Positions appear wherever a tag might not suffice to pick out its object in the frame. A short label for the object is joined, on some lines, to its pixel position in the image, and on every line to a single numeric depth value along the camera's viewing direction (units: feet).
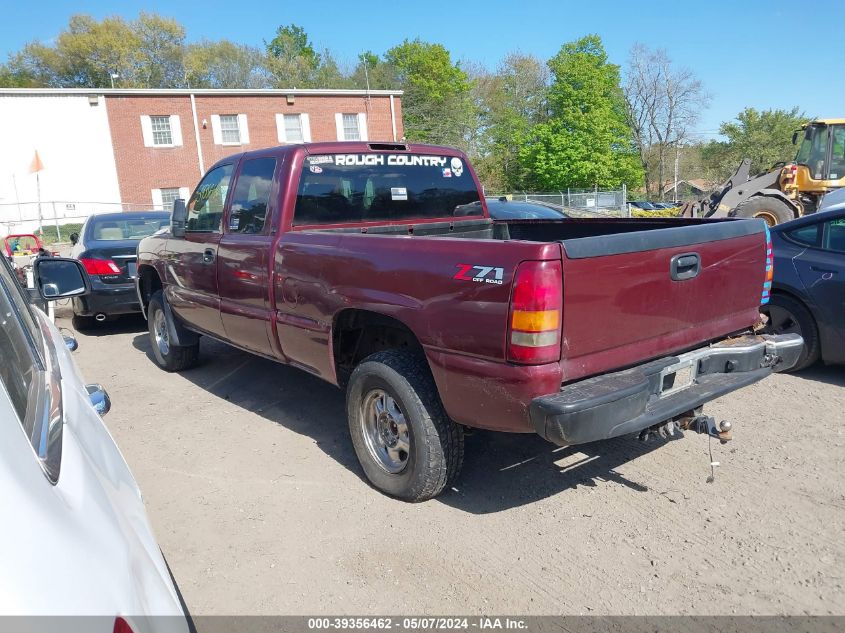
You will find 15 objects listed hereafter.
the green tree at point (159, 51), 179.73
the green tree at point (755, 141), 180.65
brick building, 92.27
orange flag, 55.12
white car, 3.27
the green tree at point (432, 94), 166.81
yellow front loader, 44.73
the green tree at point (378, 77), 189.88
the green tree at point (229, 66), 190.70
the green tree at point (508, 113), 169.37
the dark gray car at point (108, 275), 26.63
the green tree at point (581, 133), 160.76
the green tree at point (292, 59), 201.46
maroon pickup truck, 9.46
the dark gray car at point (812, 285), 17.61
